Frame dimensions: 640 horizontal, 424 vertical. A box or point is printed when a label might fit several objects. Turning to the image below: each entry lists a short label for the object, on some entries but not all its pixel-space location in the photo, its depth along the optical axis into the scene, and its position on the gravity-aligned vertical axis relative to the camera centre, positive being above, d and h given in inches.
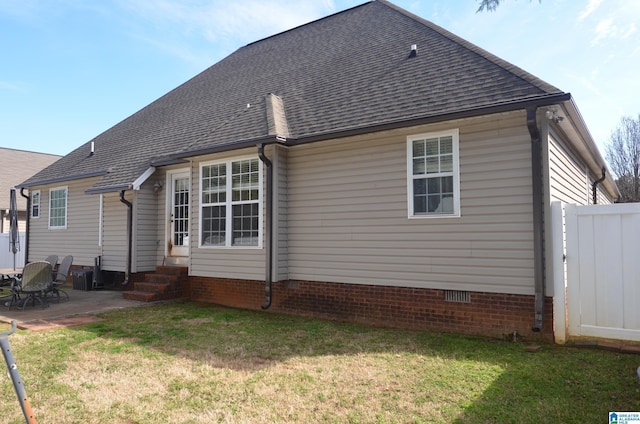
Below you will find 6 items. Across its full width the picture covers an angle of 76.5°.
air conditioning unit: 445.4 -53.9
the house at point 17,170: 847.1 +146.6
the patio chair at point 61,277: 365.3 -45.1
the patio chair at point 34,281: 336.5 -43.1
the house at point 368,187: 233.9 +32.6
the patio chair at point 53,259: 463.3 -33.6
